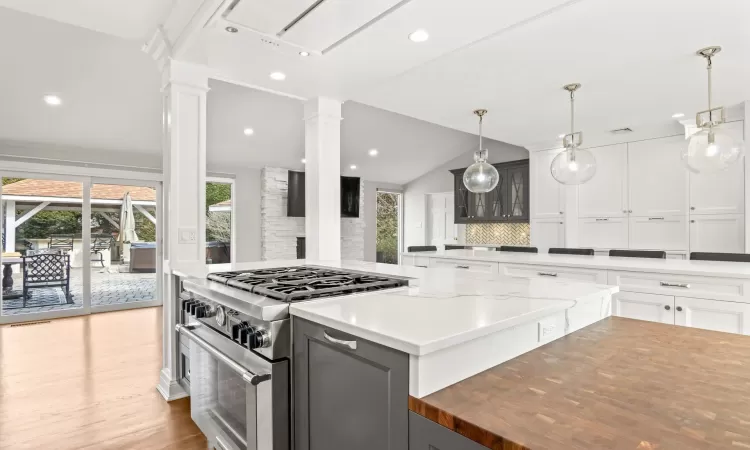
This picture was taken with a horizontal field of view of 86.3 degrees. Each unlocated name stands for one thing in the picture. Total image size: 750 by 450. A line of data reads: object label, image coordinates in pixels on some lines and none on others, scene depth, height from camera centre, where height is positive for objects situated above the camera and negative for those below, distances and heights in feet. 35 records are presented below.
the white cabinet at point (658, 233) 15.52 -0.29
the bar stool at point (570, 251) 13.38 -0.88
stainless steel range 4.56 -1.55
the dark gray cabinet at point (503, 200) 21.31 +1.49
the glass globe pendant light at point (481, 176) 12.55 +1.61
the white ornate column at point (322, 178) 11.32 +1.41
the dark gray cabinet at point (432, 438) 2.72 -1.52
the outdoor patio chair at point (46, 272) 16.37 -1.85
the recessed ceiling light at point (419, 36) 7.52 +3.66
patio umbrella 18.60 +0.30
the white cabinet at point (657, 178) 15.53 +1.92
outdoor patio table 15.84 -1.96
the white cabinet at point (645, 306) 8.80 -1.85
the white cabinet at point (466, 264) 12.85 -1.31
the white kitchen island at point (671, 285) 8.02 -1.33
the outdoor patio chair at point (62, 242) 16.88 -0.61
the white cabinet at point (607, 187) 17.13 +1.71
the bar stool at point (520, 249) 15.79 -0.93
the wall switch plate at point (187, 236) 9.01 -0.20
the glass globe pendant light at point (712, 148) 8.02 +1.59
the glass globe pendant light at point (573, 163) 10.37 +1.63
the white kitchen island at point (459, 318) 3.25 -0.91
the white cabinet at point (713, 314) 7.90 -1.84
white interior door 26.37 +0.43
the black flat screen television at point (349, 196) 24.14 +1.84
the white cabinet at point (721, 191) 13.65 +1.24
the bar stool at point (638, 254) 11.60 -0.86
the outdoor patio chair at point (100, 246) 17.92 -0.83
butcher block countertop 2.42 -1.26
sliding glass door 16.05 -0.78
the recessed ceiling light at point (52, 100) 13.69 +4.43
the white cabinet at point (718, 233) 13.78 -0.27
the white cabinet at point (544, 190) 19.21 +1.76
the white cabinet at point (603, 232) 17.22 -0.28
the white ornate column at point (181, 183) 8.98 +1.02
